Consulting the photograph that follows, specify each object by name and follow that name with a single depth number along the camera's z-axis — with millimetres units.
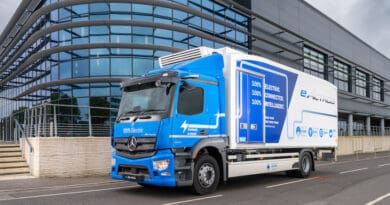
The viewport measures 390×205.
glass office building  21375
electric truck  9156
